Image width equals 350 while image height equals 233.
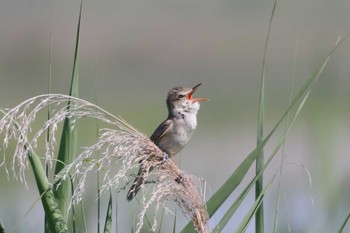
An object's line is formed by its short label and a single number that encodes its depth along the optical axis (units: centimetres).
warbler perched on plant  939
